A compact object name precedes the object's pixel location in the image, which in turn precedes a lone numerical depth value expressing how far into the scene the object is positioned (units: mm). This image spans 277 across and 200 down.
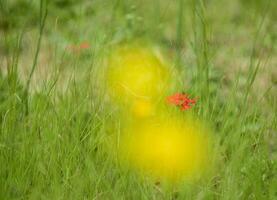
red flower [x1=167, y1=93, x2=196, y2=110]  4617
